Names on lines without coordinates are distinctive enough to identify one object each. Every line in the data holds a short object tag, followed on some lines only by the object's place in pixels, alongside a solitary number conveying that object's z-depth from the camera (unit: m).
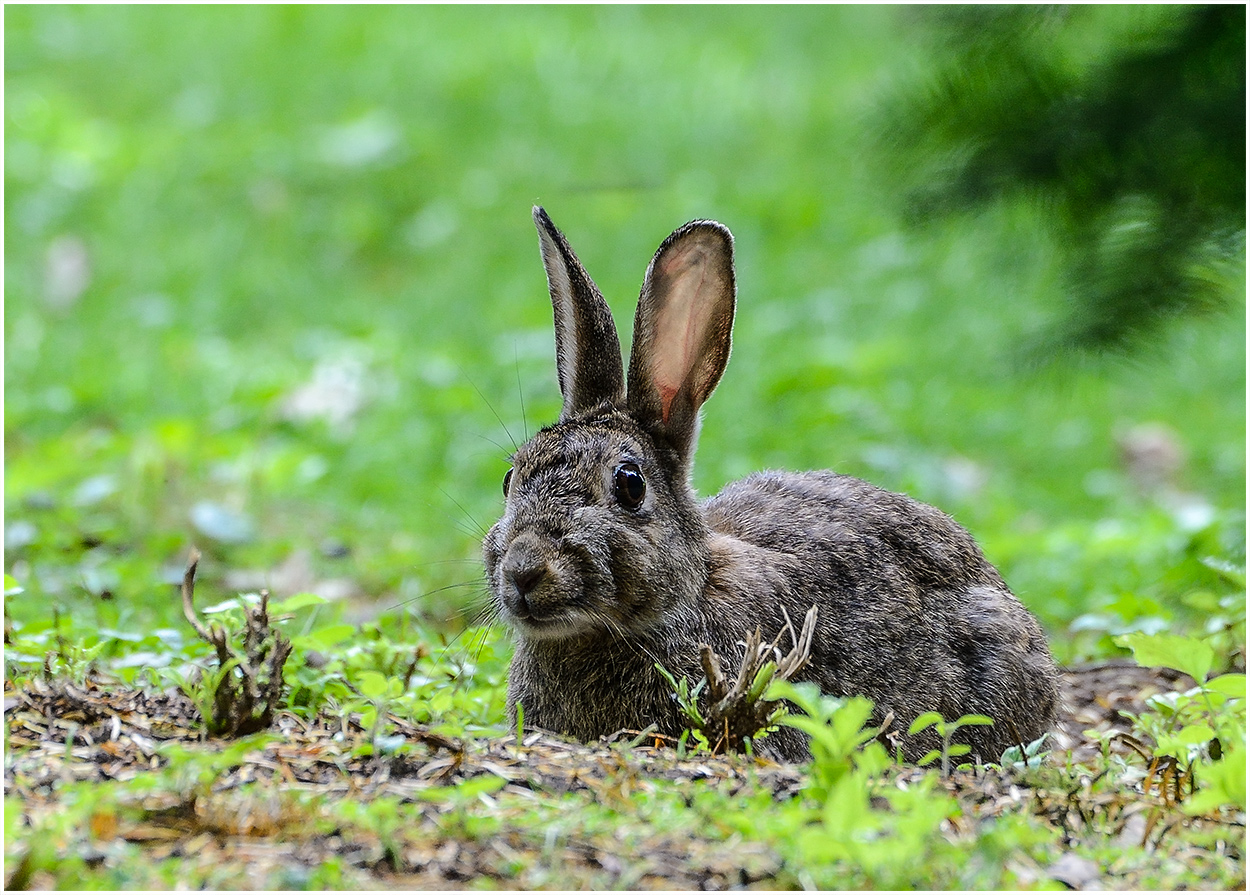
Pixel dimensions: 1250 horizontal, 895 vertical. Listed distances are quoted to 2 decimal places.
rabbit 7.79
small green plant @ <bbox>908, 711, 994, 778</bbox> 6.08
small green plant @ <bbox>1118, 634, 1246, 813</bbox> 5.71
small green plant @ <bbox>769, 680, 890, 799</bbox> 5.54
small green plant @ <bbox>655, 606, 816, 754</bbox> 6.82
